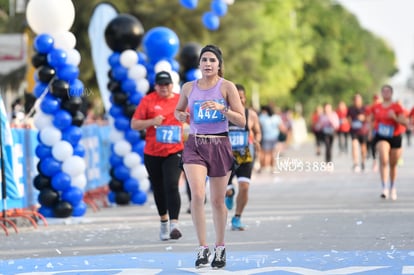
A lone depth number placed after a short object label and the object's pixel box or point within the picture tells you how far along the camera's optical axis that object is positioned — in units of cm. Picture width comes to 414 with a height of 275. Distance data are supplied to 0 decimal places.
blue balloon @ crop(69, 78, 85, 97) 1650
